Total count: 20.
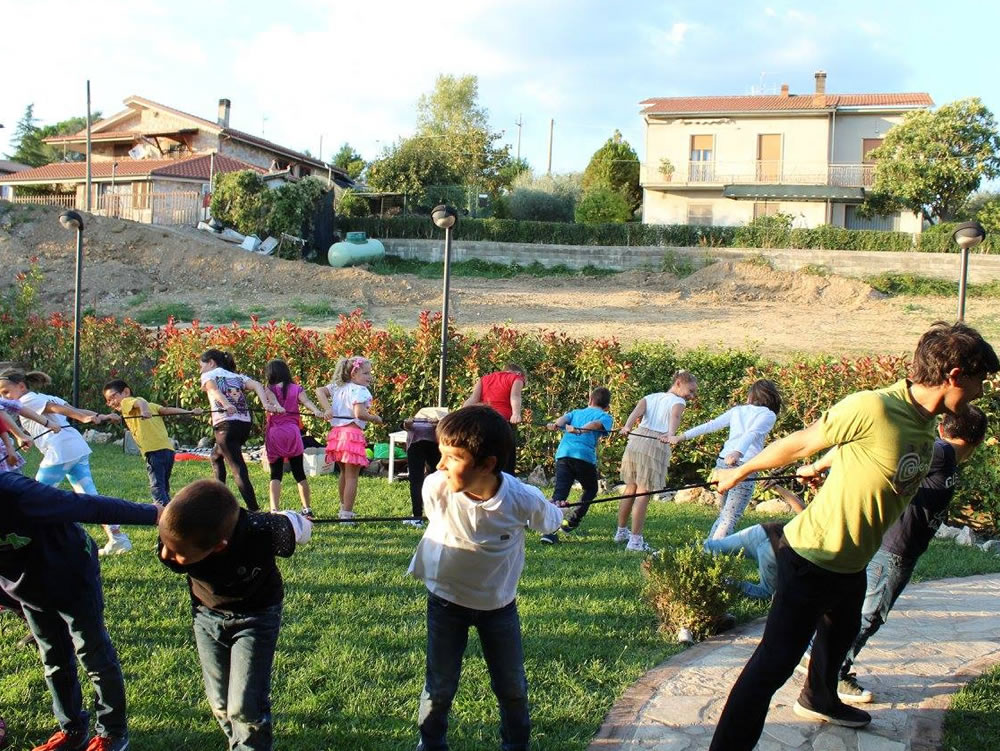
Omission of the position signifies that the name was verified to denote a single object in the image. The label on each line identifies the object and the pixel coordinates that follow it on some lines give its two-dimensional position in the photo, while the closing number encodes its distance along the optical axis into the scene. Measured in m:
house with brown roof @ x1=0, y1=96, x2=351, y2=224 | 37.66
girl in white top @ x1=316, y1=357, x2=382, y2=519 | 7.82
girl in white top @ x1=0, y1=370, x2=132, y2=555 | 6.29
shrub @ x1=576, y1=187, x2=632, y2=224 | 38.16
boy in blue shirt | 7.57
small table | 10.12
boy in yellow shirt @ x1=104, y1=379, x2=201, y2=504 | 7.23
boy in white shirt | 3.28
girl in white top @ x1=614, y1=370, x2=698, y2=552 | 7.29
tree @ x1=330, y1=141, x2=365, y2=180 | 54.12
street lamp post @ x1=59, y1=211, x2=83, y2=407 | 12.30
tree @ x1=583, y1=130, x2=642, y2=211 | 45.47
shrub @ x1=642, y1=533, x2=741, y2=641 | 5.18
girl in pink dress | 7.71
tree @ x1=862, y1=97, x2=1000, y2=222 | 33.78
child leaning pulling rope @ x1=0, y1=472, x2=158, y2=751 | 3.27
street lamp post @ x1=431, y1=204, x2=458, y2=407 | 10.24
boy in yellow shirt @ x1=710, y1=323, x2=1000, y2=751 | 3.21
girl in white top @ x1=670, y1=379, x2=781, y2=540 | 6.88
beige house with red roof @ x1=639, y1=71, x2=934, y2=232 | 37.97
